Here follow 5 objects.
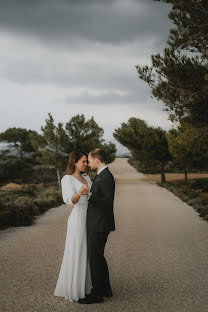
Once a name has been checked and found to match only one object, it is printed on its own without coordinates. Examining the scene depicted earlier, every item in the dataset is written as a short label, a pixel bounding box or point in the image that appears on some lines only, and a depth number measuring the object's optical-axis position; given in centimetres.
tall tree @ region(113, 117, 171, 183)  3189
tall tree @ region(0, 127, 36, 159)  4950
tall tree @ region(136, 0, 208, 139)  1144
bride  465
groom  460
